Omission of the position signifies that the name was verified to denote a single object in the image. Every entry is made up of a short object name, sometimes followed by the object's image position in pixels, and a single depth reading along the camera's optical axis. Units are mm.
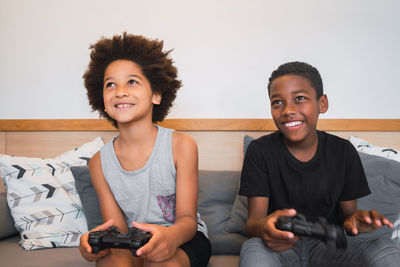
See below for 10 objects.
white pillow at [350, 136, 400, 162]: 1238
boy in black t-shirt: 897
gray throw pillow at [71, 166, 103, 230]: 1172
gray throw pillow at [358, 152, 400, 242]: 1088
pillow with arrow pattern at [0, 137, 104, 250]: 1147
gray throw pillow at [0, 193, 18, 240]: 1194
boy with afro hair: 981
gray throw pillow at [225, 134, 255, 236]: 1150
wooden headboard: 1442
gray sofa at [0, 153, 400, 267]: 1037
